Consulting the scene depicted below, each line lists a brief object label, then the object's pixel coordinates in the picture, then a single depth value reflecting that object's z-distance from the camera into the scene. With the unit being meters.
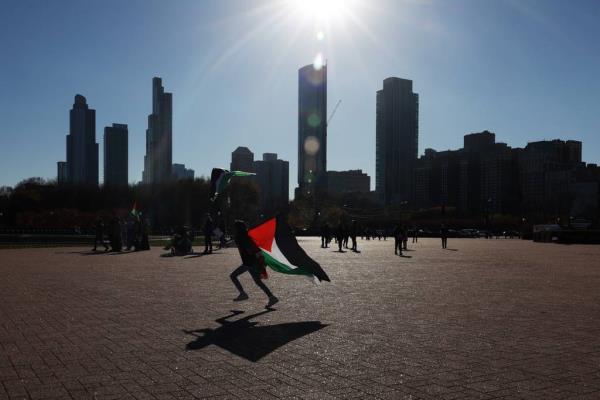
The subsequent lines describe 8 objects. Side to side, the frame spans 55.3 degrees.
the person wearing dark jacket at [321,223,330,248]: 41.13
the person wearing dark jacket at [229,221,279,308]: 10.23
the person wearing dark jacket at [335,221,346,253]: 33.75
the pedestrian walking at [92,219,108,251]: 30.92
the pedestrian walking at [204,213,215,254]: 28.63
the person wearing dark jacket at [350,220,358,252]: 34.72
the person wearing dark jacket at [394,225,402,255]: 30.12
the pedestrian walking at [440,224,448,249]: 38.97
